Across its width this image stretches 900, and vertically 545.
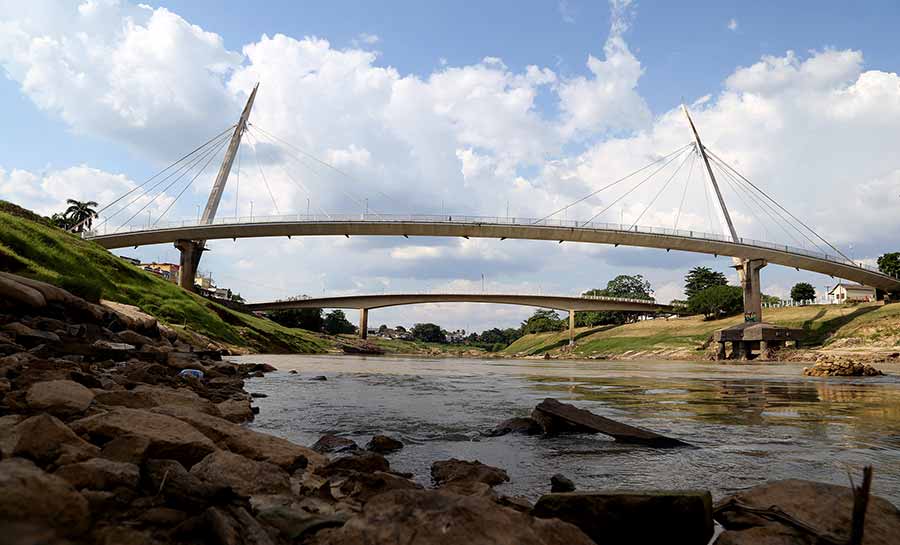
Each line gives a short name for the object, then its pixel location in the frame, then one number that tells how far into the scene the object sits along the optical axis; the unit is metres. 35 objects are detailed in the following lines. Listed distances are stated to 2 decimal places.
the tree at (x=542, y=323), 156.66
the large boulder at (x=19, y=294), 14.80
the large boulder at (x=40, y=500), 2.24
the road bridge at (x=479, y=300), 122.00
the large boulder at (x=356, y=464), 5.33
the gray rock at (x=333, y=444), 7.02
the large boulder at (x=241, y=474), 4.10
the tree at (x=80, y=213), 126.51
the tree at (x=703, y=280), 145.75
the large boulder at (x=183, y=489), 3.16
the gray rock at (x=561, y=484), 5.06
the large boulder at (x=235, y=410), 8.97
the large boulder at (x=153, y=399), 6.04
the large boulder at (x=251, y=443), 5.31
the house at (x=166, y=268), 166.88
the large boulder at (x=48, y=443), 3.41
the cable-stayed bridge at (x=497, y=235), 89.38
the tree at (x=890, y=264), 116.00
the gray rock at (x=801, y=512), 3.45
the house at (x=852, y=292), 152.00
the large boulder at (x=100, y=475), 3.15
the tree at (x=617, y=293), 143.88
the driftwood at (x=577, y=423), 7.92
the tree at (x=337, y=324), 157.00
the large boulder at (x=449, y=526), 2.86
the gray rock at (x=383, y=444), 7.32
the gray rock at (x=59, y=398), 5.08
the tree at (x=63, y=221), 122.69
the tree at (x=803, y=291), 123.50
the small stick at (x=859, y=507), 2.49
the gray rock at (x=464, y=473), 5.44
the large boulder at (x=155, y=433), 4.24
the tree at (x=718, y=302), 103.38
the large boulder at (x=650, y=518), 3.52
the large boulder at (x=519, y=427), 8.86
